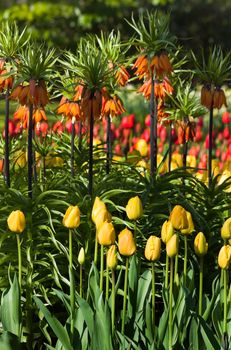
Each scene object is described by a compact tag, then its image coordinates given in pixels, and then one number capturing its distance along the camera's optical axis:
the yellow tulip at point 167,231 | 4.41
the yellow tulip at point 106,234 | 4.28
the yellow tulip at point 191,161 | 8.88
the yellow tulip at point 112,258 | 4.29
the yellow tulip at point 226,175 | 7.02
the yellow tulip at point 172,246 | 4.32
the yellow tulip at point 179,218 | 4.39
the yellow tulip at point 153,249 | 4.31
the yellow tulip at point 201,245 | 4.49
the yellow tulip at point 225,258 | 4.27
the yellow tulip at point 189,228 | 4.50
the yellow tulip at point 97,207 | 4.44
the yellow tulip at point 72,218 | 4.46
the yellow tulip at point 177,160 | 8.67
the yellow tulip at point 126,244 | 4.23
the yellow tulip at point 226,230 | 4.44
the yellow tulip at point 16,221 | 4.52
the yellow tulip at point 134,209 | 4.48
